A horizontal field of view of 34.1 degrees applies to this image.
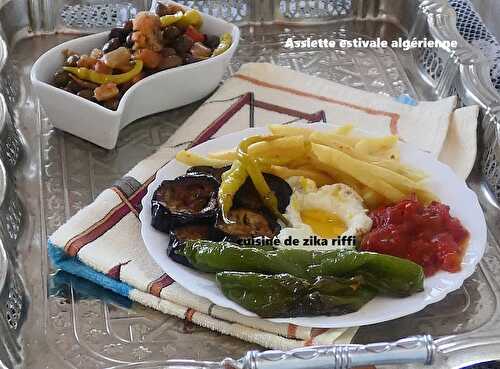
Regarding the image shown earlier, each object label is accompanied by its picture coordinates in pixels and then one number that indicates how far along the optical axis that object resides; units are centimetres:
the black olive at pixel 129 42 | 122
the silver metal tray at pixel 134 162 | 87
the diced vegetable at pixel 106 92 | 114
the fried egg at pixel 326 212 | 97
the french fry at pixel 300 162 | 106
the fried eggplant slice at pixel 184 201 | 95
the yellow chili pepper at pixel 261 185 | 98
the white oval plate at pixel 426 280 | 86
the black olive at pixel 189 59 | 123
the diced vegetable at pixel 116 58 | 118
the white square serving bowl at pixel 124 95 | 113
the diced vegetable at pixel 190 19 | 127
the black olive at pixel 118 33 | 124
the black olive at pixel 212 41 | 128
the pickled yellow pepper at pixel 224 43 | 125
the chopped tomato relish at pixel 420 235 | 93
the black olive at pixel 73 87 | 116
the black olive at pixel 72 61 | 119
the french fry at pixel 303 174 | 103
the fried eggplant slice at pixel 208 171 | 102
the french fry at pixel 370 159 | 104
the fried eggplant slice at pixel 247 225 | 94
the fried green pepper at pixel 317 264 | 88
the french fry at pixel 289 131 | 107
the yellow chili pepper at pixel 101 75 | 116
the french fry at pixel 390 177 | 101
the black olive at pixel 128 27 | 124
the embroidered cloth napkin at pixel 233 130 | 88
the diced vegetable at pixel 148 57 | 119
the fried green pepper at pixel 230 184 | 95
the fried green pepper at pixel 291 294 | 85
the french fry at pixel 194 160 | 105
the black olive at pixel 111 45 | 122
